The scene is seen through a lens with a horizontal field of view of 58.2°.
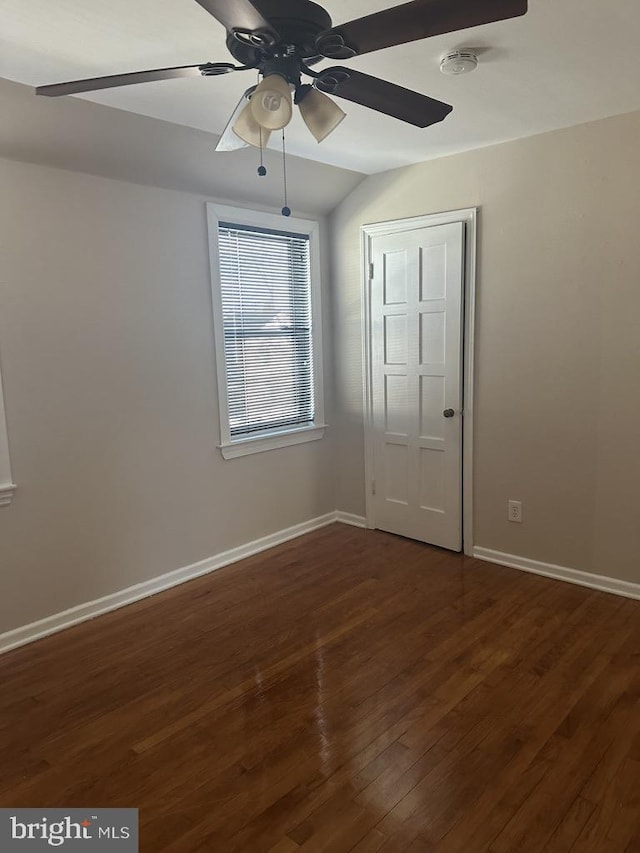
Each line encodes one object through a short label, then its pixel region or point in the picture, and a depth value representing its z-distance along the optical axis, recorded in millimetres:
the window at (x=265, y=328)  3564
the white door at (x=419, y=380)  3555
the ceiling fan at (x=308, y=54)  1308
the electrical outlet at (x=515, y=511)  3432
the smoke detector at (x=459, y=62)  2102
